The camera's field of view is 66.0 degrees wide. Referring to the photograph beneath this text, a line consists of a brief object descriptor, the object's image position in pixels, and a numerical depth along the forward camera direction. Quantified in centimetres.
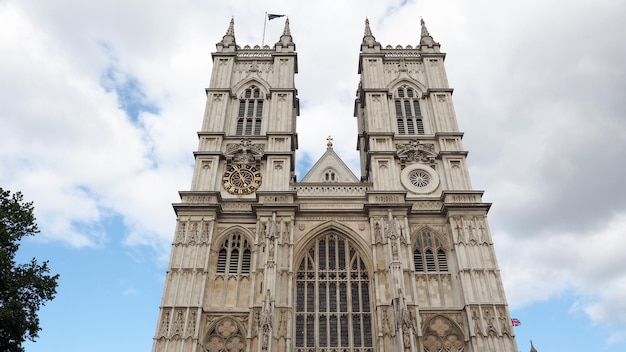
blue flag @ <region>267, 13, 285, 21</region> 3716
